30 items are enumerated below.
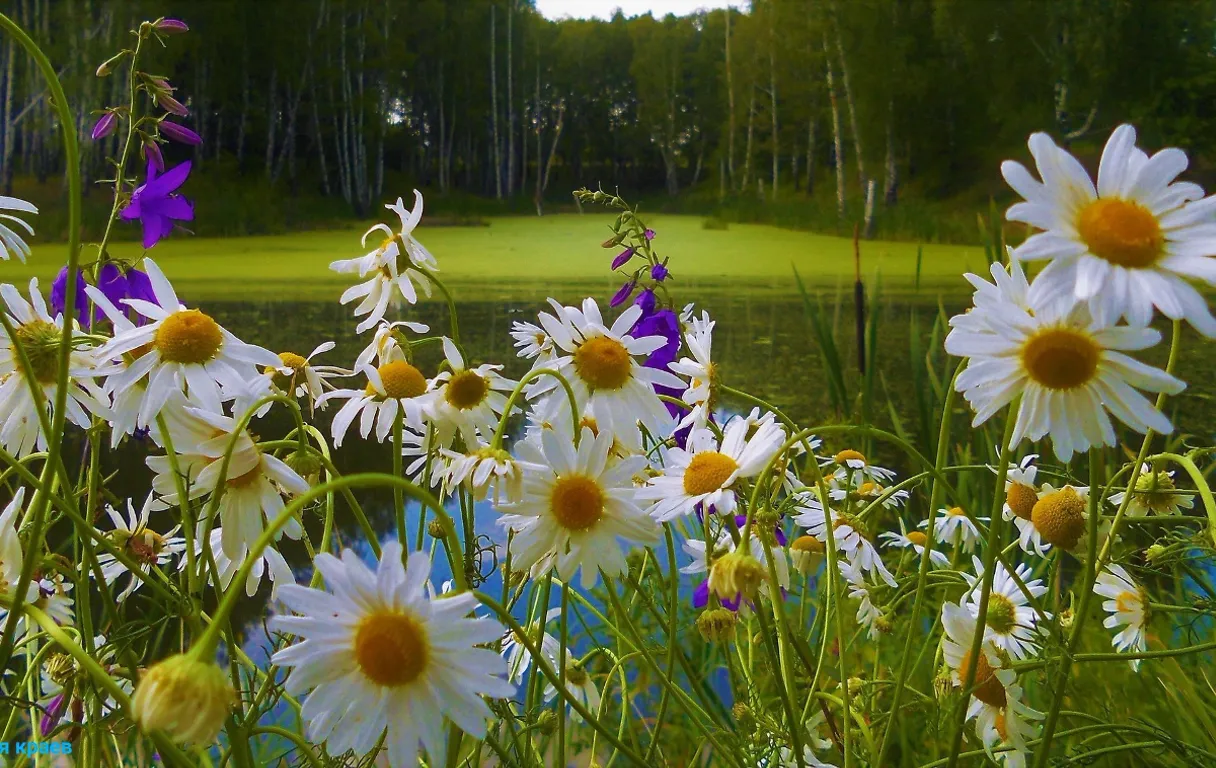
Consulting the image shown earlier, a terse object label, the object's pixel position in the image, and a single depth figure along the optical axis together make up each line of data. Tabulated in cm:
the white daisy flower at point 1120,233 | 19
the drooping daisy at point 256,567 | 30
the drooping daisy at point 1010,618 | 42
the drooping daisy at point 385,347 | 39
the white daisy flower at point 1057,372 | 23
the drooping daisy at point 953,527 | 59
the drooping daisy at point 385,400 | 36
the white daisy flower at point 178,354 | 27
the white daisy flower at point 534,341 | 41
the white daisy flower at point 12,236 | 29
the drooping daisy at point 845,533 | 44
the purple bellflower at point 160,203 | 42
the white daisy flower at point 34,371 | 29
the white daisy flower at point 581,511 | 28
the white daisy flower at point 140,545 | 35
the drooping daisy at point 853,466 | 53
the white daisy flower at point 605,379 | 36
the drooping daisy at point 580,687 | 43
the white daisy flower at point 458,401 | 35
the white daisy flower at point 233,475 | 26
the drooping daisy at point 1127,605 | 43
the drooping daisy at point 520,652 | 43
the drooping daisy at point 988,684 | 33
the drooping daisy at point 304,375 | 38
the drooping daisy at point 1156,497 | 38
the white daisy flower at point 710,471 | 31
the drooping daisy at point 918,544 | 54
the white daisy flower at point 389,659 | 19
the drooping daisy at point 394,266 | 42
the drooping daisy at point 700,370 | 42
